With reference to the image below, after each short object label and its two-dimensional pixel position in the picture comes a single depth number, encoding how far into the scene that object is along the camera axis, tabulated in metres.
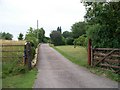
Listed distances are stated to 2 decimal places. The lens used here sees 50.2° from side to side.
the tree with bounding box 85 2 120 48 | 7.73
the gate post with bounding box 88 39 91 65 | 9.01
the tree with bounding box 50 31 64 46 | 40.55
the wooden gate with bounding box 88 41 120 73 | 7.21
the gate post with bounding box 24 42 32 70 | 7.58
